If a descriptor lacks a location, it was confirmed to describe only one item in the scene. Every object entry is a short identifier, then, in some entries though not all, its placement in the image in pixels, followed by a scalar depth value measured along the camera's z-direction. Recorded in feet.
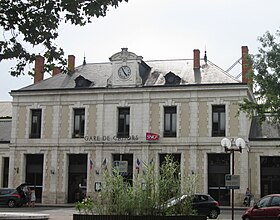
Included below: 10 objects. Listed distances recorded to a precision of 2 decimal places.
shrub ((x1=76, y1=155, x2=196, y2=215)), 54.95
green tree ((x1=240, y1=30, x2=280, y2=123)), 86.33
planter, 53.11
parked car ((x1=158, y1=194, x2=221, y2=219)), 94.17
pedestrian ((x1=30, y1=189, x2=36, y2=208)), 128.16
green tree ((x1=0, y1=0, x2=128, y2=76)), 37.24
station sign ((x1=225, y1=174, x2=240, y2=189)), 71.05
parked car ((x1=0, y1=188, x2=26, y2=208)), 124.36
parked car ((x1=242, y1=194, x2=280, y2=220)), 72.34
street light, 78.23
